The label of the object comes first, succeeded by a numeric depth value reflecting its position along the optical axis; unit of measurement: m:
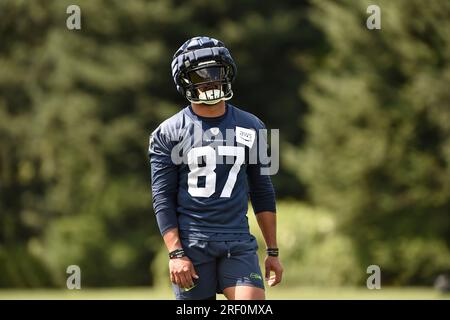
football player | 11.82
